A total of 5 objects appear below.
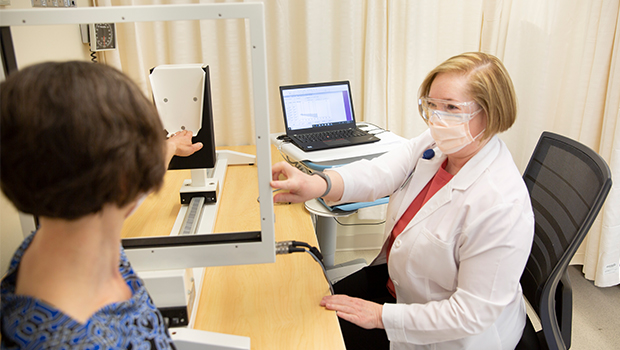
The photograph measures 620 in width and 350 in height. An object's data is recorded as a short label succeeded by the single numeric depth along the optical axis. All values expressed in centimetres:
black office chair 98
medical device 73
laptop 184
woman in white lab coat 95
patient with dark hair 42
